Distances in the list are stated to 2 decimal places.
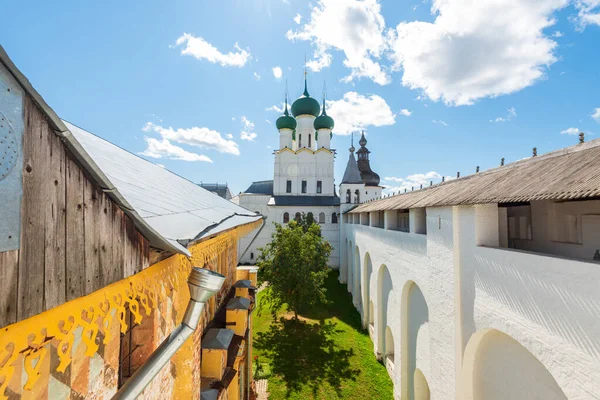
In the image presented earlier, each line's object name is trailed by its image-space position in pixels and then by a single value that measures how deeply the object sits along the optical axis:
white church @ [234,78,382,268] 25.80
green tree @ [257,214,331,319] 12.50
